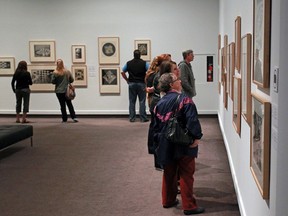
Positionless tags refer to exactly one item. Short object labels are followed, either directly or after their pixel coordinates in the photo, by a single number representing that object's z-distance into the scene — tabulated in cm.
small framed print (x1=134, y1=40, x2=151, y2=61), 1353
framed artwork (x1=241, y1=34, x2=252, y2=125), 406
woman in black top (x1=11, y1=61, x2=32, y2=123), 1230
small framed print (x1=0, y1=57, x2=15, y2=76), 1413
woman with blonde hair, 1226
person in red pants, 474
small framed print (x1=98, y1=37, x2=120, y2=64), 1366
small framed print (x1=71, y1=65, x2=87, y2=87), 1387
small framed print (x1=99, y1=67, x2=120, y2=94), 1376
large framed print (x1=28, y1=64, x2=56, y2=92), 1405
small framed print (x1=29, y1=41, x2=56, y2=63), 1390
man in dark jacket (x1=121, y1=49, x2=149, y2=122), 1235
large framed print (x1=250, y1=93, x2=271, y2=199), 295
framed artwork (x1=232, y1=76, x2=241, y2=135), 507
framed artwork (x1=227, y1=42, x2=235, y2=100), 614
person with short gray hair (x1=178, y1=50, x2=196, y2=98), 766
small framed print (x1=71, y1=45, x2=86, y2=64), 1380
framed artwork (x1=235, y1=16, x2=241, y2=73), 521
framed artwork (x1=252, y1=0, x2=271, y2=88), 295
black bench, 784
